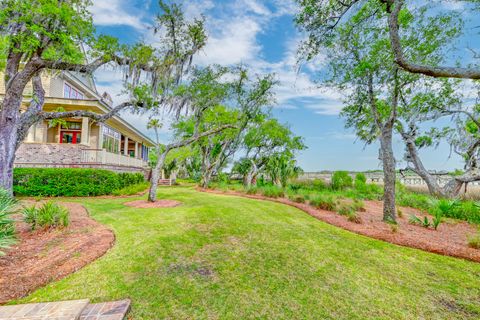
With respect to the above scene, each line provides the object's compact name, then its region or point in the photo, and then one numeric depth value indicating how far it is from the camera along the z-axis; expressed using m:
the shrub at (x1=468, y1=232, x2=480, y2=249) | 5.23
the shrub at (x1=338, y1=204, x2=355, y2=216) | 8.51
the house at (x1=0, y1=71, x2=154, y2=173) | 13.50
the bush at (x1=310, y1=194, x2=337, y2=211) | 9.78
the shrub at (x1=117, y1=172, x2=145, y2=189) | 13.53
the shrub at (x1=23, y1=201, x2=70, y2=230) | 5.16
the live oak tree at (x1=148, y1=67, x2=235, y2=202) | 10.33
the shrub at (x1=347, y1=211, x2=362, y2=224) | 7.50
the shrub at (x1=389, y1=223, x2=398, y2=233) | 6.25
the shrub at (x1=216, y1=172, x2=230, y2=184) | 24.27
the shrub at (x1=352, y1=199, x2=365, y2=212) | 9.96
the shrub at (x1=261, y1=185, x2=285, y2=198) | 13.40
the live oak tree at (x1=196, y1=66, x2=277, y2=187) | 17.98
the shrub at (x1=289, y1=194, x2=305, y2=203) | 11.65
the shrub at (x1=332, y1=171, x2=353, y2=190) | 19.48
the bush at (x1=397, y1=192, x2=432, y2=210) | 11.48
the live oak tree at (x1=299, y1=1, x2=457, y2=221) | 7.94
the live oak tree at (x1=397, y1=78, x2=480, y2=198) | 11.32
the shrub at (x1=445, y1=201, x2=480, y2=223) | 8.98
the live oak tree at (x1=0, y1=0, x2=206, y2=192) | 6.89
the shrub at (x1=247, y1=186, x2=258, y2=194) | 14.91
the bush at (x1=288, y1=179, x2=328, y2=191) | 19.19
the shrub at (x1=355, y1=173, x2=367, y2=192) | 18.39
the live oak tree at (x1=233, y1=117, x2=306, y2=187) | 22.34
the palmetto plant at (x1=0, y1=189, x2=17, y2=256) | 2.89
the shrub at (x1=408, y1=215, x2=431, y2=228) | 7.32
